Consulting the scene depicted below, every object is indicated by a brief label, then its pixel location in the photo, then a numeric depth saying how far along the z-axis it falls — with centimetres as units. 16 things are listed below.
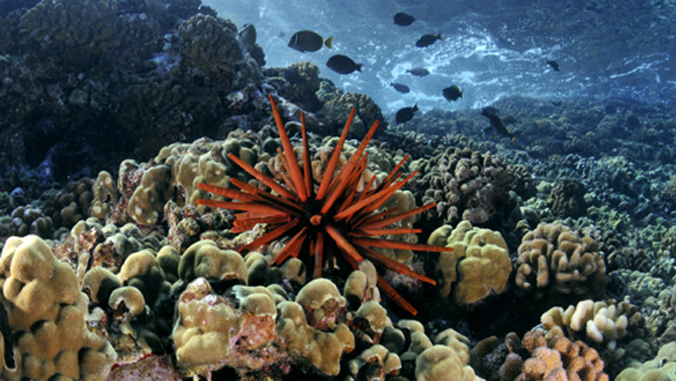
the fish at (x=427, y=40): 891
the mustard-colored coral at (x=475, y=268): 284
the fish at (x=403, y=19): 895
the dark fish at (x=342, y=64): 722
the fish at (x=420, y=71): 1307
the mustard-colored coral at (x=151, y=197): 298
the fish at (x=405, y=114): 802
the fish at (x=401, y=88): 1314
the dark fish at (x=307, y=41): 681
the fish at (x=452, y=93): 866
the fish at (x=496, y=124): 810
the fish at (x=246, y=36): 684
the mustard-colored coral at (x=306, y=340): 126
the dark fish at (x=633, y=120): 1434
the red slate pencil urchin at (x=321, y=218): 160
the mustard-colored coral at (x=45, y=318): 95
